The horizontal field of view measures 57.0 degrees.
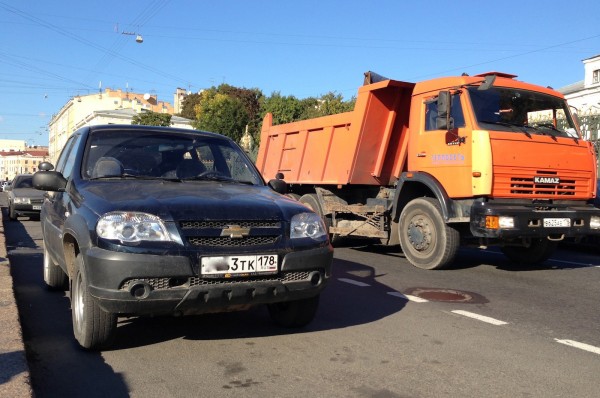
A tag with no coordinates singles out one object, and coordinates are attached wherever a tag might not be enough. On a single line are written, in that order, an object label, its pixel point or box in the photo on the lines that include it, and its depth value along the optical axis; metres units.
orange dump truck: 7.68
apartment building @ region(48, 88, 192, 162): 82.62
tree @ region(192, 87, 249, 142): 47.88
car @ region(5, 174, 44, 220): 17.33
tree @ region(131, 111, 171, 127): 58.91
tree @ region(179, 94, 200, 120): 72.00
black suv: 3.77
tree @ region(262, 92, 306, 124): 47.38
